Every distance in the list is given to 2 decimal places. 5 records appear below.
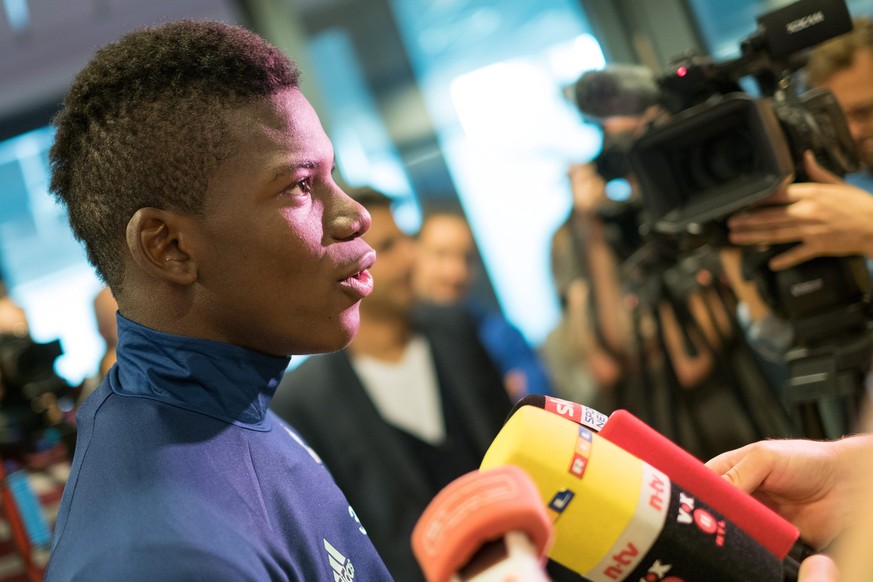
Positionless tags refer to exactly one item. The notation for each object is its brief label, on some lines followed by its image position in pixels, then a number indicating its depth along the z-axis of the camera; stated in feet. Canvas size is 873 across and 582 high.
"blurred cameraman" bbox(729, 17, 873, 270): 4.97
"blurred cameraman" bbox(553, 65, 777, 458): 7.60
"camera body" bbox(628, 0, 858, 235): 4.94
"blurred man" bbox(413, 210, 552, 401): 9.61
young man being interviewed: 3.11
